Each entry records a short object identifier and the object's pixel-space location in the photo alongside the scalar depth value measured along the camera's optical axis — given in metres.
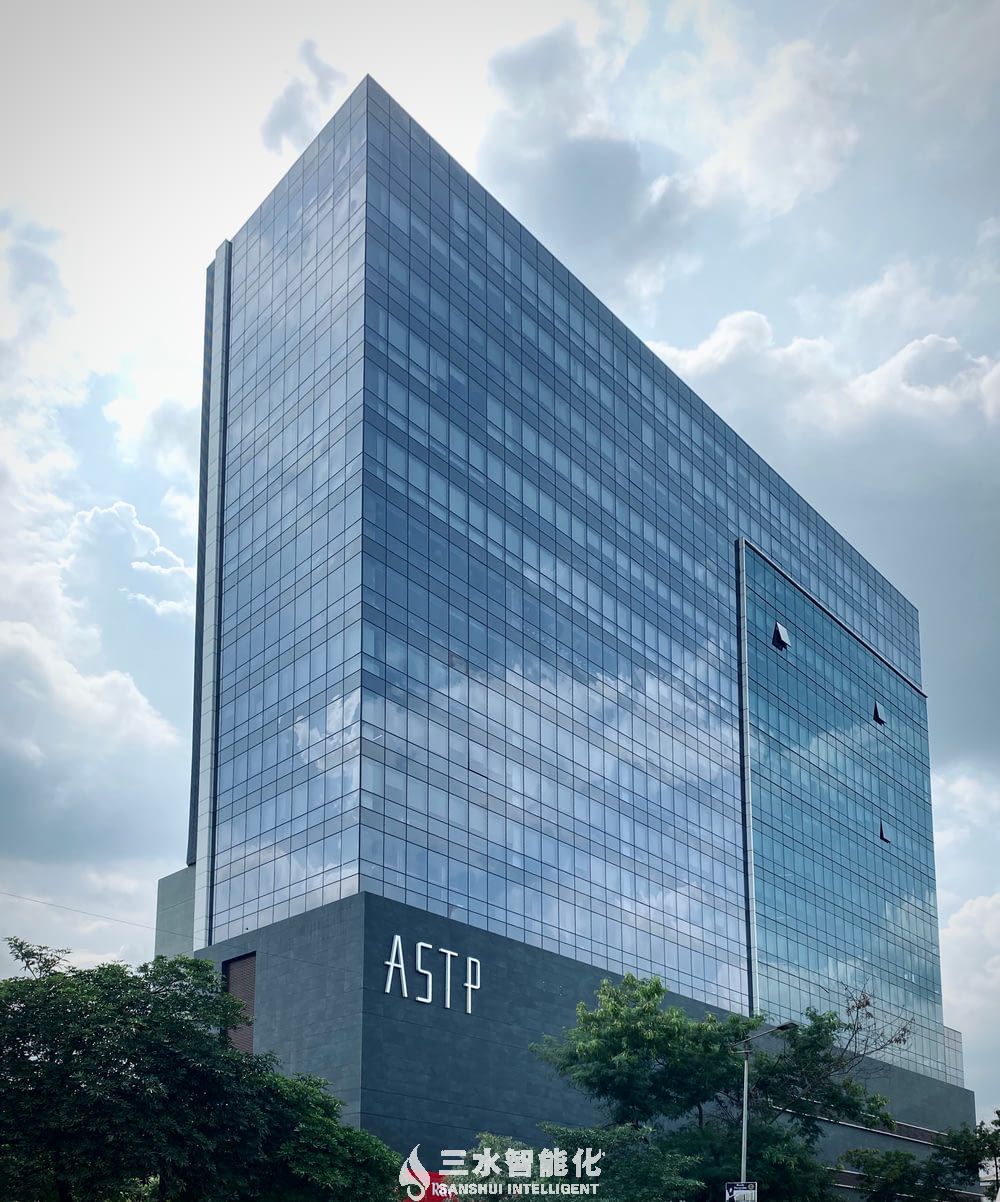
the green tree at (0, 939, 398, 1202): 46.28
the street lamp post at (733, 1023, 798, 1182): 53.62
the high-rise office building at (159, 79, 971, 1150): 69.75
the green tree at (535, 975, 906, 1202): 57.75
